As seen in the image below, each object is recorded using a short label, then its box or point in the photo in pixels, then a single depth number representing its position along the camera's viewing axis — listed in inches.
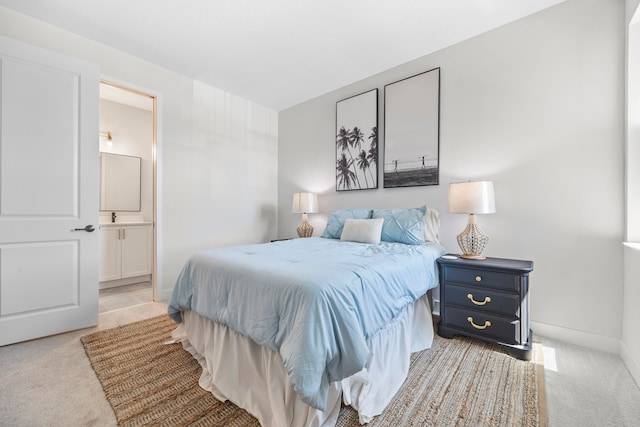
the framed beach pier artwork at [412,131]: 113.0
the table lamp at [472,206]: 87.2
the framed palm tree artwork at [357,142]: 131.6
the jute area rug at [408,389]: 53.8
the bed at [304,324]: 46.7
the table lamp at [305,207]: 146.3
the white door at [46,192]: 84.7
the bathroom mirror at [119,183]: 156.9
